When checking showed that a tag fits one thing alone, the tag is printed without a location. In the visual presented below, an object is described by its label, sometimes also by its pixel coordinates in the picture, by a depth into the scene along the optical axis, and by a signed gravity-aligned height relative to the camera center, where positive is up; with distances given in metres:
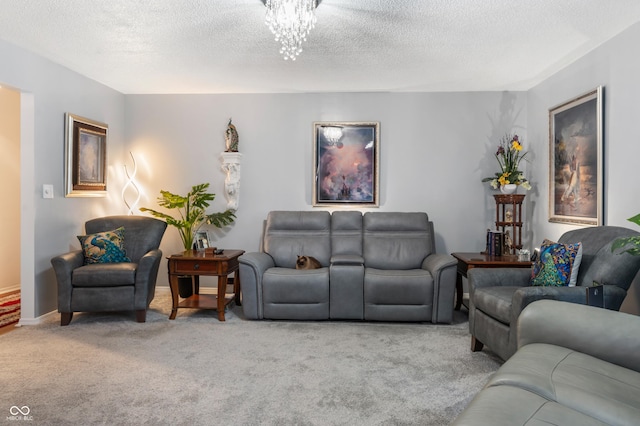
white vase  4.51 +0.22
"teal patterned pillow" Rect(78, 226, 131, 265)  4.04 -0.37
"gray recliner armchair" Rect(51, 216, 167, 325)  3.78 -0.66
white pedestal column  5.00 +0.36
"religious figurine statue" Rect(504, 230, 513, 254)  4.46 -0.34
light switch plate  3.94 +0.15
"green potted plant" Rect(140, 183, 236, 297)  4.53 -0.06
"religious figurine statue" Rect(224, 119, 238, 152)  5.00 +0.78
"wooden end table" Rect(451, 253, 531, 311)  3.96 -0.47
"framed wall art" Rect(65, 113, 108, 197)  4.24 +0.51
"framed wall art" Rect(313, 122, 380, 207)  5.01 +0.52
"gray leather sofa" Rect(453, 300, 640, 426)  1.30 -0.58
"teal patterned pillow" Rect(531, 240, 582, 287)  2.88 -0.36
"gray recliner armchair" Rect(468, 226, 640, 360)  2.60 -0.49
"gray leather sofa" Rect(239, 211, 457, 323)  3.94 -0.73
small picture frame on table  4.56 -0.34
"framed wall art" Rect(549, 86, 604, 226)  3.47 +0.43
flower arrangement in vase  4.51 +0.41
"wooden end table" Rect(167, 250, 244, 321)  4.09 -0.57
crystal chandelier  2.76 +1.24
